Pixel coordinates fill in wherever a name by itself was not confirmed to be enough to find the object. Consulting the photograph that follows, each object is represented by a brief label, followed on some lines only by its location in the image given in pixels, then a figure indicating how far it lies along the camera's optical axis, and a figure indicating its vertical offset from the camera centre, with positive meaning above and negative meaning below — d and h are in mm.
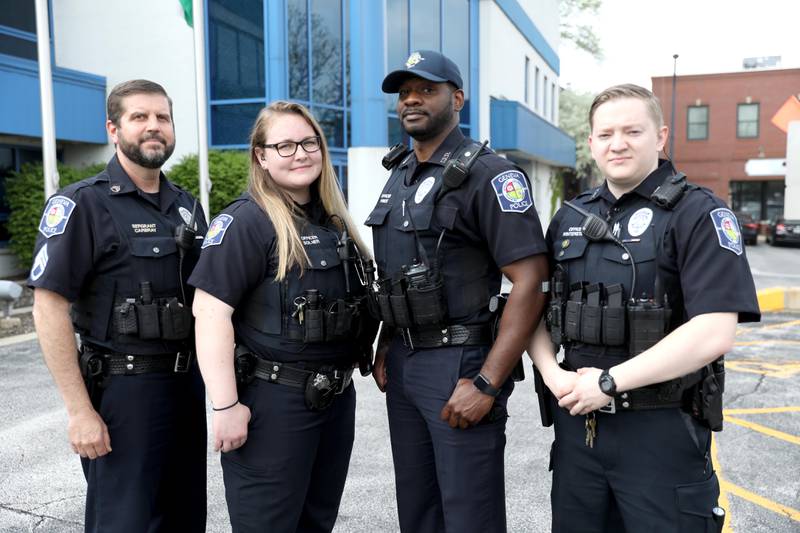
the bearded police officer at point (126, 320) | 2617 -431
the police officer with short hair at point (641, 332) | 2193 -408
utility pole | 35719 +4276
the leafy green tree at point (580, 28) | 40500 +11030
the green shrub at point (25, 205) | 12148 +142
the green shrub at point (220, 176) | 11570 +631
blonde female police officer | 2502 -435
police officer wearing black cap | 2557 -342
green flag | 10039 +3008
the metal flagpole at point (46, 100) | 8172 +1375
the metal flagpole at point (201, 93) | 9492 +1691
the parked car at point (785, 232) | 25953 -856
